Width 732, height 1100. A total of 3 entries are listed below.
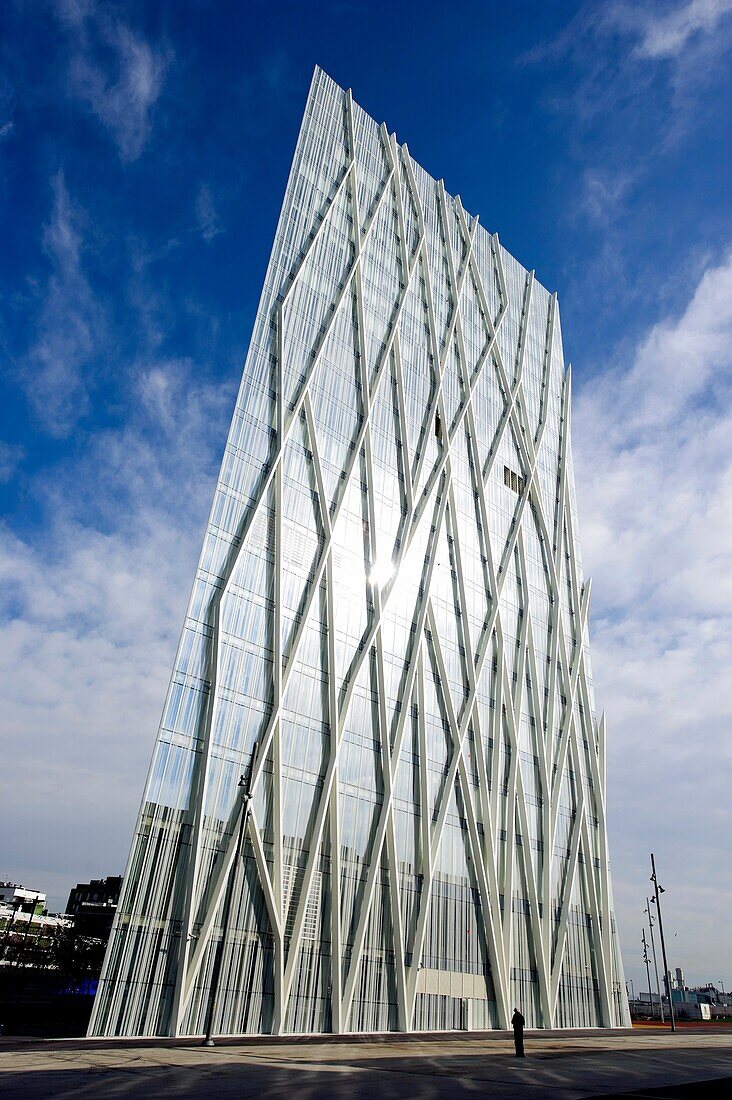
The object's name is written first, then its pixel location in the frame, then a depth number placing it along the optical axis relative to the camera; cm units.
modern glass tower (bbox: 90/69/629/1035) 2539
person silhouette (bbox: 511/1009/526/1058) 1912
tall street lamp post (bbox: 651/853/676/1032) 4407
